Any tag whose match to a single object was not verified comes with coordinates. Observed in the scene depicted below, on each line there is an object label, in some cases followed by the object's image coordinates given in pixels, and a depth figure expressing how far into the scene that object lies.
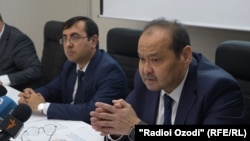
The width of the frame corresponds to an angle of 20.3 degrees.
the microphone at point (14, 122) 2.12
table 2.48
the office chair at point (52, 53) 3.56
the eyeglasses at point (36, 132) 2.50
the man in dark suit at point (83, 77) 2.83
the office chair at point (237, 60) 2.56
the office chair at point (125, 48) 3.08
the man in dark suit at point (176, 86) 2.37
